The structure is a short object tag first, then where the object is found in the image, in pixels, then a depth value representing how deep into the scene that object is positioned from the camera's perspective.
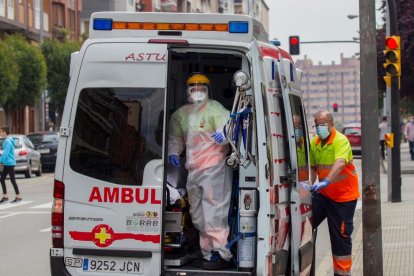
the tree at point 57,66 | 54.09
